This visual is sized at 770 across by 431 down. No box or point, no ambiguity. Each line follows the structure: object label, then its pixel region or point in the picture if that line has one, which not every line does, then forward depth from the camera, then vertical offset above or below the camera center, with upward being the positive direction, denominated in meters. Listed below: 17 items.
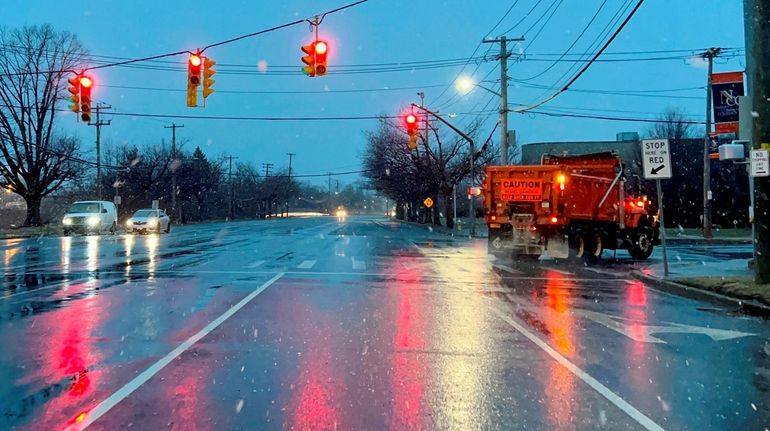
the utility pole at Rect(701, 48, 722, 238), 33.94 +4.57
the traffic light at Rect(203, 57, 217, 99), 19.61 +4.29
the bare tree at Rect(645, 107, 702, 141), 57.72 +7.59
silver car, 41.88 -0.36
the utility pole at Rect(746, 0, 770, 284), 12.32 +1.82
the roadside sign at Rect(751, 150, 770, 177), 12.12 +0.87
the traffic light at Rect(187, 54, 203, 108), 19.22 +4.27
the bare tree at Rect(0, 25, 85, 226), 47.72 +6.03
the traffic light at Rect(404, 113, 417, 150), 29.30 +4.12
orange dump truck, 20.77 -0.01
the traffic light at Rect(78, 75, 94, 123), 21.11 +3.98
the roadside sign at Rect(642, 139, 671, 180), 15.15 +1.23
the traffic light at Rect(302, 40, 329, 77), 18.14 +4.47
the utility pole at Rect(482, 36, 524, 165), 31.92 +5.93
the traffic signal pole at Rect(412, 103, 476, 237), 38.88 +0.97
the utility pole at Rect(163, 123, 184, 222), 64.50 +4.93
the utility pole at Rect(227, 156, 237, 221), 94.79 +2.00
